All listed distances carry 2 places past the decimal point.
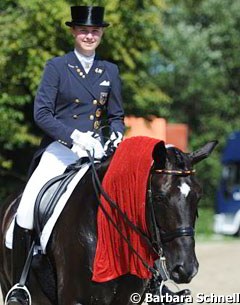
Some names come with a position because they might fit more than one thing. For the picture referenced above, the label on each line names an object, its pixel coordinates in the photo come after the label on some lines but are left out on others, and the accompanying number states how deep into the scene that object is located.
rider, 13.40
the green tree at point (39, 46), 24.86
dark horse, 11.32
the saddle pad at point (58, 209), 12.95
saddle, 13.17
